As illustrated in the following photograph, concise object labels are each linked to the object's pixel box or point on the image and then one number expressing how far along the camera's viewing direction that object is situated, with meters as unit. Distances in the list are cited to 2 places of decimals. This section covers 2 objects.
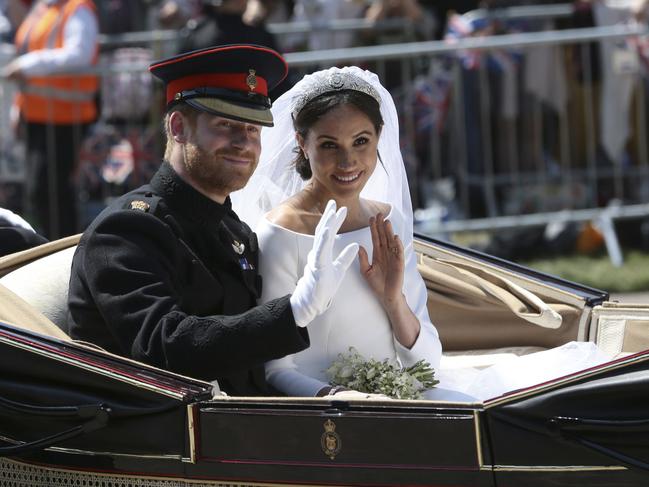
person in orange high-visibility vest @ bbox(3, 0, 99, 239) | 14.55
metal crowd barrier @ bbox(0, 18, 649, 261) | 14.93
